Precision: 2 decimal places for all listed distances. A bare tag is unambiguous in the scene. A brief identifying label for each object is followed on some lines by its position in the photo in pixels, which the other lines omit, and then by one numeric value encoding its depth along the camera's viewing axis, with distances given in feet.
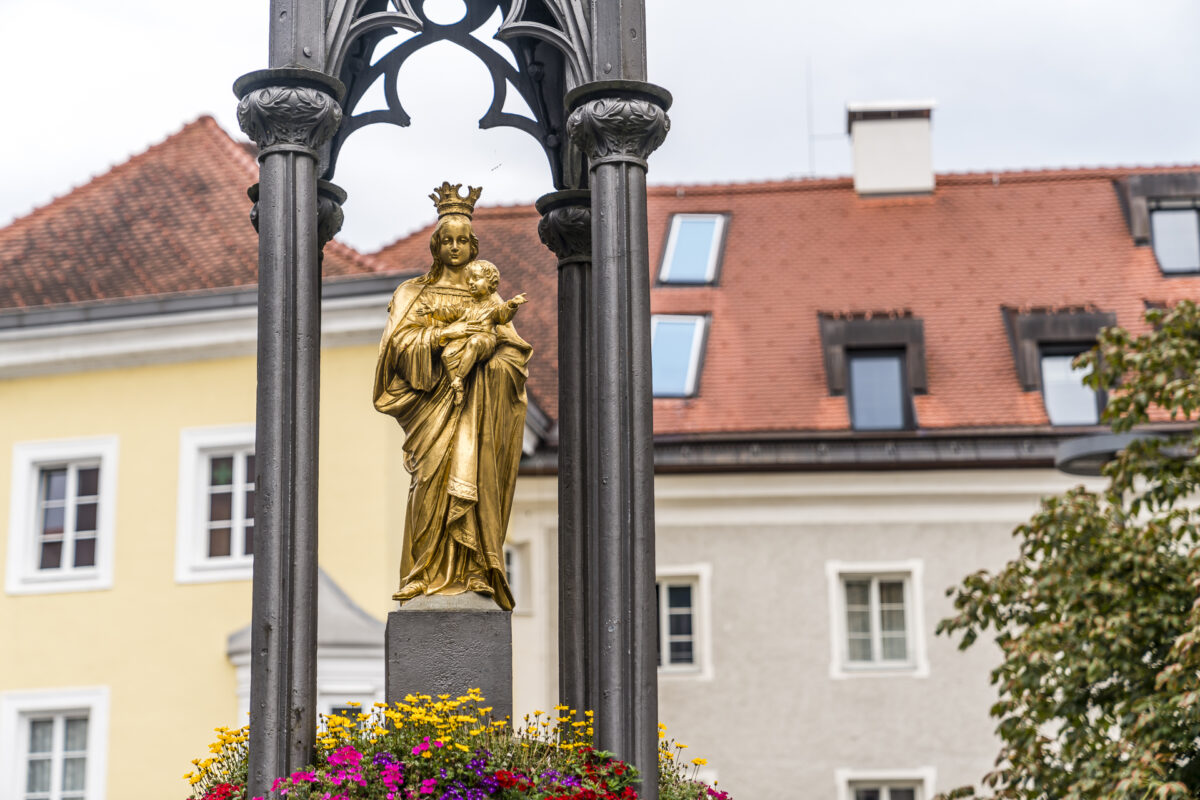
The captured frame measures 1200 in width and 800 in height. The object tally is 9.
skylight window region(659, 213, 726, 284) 99.55
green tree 49.80
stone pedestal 31.40
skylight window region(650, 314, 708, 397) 92.63
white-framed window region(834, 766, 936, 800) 89.56
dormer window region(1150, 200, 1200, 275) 99.49
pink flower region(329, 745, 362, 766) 27.05
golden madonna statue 32.27
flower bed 26.99
